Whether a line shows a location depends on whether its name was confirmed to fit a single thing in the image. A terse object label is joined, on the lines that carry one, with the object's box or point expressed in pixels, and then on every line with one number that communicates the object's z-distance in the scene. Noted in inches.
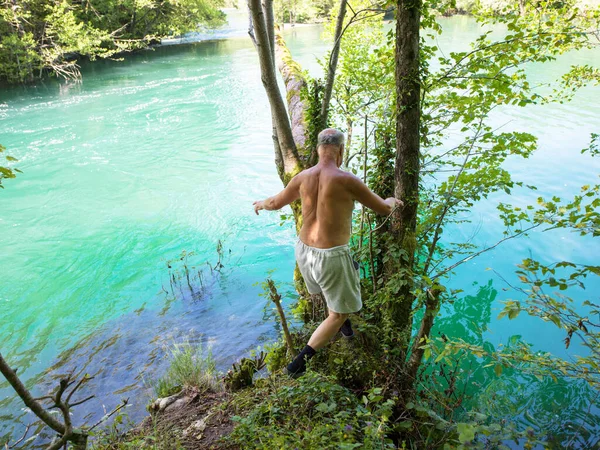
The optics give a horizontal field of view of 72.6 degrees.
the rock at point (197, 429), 134.6
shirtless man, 129.1
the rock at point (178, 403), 165.3
